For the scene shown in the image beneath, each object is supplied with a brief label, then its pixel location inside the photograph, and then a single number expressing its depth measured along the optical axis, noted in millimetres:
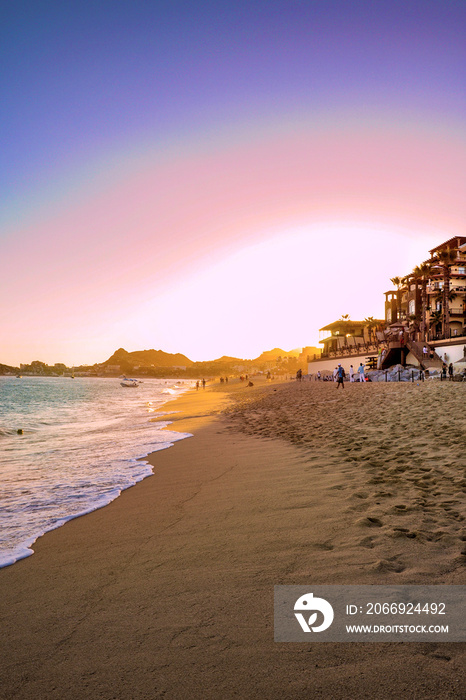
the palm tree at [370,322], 73688
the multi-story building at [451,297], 49312
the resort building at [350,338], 52888
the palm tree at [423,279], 46594
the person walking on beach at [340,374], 29642
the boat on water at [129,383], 104912
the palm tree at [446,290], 44812
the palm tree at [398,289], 61472
